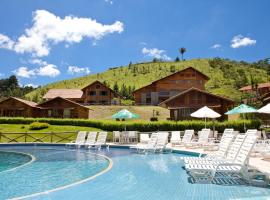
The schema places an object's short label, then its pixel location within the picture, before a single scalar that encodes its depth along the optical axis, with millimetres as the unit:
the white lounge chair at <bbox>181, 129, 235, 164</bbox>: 6240
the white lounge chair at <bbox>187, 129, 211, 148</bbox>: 10433
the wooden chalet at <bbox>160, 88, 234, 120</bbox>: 23712
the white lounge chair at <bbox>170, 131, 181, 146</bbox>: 11689
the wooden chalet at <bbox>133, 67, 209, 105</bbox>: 35997
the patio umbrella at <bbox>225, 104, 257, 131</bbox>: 12511
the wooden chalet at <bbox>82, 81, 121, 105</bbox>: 39687
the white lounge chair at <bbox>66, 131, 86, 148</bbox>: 12402
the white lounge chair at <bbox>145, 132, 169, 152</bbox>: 10376
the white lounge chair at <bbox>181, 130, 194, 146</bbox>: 10998
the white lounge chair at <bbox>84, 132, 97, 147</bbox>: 12161
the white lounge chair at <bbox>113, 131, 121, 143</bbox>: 13313
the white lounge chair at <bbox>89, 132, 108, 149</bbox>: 12057
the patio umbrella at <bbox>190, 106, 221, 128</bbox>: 12337
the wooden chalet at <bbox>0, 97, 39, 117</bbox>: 30181
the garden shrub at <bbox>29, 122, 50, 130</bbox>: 20713
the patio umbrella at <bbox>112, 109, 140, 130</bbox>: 13182
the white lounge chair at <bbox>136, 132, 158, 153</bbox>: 10289
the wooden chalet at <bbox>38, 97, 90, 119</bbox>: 29118
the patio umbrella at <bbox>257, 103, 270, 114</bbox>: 8662
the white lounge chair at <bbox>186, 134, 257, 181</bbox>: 5111
